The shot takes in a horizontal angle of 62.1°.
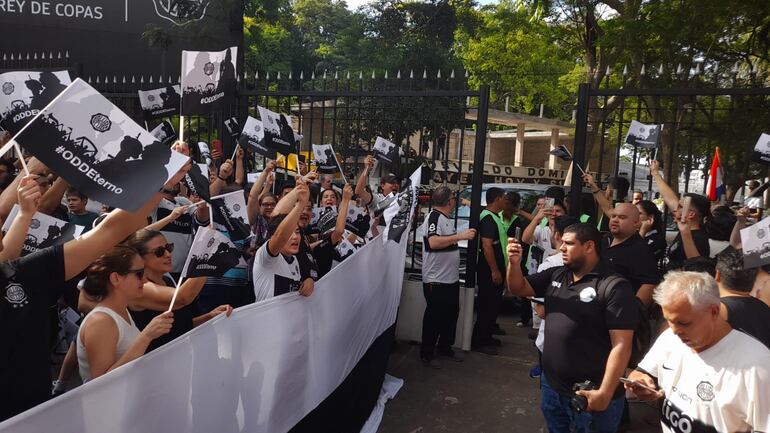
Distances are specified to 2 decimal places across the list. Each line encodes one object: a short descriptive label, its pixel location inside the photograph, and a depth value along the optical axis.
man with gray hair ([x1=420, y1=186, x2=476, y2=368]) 6.43
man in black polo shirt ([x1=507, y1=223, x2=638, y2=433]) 3.45
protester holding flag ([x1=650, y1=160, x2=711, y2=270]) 5.35
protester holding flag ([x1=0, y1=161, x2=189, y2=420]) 2.53
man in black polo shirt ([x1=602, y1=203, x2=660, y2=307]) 4.93
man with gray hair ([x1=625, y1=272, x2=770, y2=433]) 2.51
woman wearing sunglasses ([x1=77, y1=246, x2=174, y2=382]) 2.82
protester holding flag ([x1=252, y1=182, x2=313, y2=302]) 4.22
